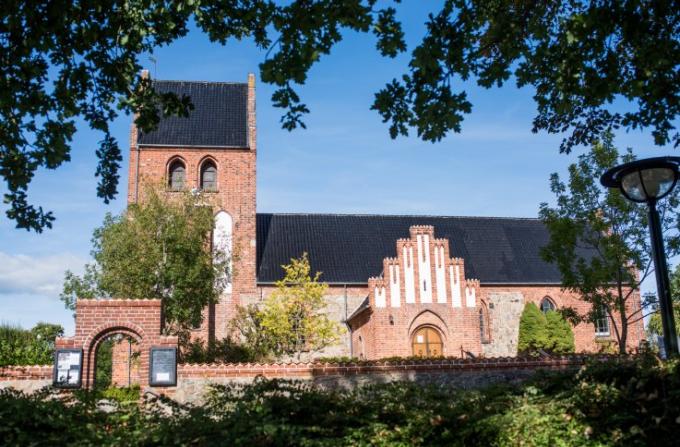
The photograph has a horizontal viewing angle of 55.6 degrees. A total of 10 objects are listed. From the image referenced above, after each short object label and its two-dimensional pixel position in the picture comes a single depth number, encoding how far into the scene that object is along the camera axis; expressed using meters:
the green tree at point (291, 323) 24.41
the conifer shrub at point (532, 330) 30.48
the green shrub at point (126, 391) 14.23
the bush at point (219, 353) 23.05
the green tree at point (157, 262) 21.73
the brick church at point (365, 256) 26.98
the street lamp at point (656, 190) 7.35
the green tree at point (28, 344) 21.41
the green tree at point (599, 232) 18.55
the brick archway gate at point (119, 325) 13.41
